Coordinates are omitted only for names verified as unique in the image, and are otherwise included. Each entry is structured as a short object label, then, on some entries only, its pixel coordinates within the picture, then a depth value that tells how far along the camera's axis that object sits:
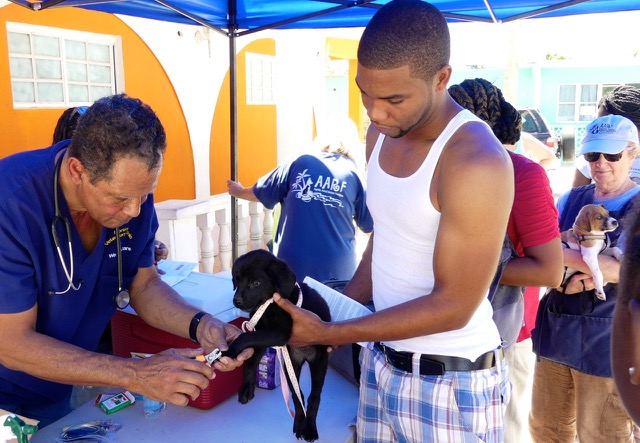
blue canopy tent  4.00
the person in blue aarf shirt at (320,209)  3.73
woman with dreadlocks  2.20
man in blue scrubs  1.69
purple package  2.21
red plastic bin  2.09
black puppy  1.75
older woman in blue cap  2.64
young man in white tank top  1.47
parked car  15.13
